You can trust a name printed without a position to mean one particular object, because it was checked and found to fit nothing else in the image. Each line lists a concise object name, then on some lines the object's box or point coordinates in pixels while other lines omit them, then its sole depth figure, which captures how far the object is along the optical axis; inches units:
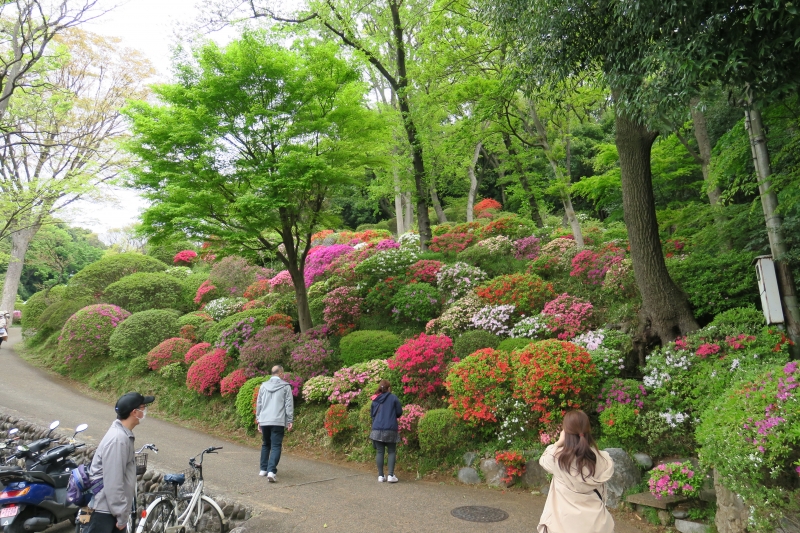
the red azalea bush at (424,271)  487.7
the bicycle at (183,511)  179.0
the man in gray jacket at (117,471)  137.7
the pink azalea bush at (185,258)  981.2
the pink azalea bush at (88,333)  579.5
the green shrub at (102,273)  714.8
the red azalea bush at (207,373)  440.5
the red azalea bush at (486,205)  960.9
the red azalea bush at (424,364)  317.1
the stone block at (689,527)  184.7
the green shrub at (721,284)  283.9
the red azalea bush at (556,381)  248.8
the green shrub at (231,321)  507.5
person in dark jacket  263.1
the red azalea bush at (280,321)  494.4
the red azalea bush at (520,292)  381.4
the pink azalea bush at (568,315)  331.3
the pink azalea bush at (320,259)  665.0
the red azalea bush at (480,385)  267.7
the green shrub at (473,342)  333.7
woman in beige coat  128.0
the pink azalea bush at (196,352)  498.9
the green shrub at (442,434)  274.2
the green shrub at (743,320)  248.1
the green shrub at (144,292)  671.8
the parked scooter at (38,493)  203.6
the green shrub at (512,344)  313.0
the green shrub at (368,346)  382.3
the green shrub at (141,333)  557.0
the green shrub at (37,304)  742.5
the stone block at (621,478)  214.5
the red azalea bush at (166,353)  518.3
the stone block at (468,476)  262.1
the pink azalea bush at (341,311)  471.5
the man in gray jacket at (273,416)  270.2
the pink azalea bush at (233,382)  411.8
